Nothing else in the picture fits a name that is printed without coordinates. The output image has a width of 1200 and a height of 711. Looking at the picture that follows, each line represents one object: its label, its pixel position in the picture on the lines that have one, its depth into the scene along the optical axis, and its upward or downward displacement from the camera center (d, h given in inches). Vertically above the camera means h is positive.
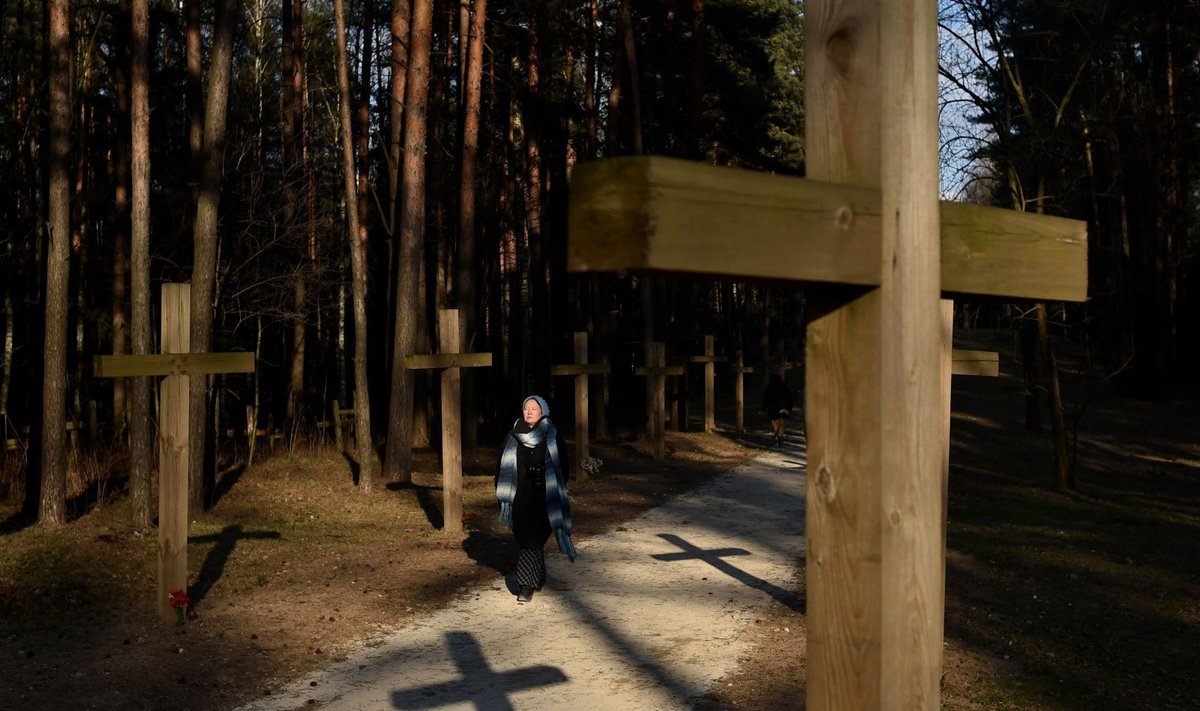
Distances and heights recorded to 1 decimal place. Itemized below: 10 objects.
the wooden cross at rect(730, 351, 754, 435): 1217.4 -42.3
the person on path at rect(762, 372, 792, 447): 1062.4 -41.8
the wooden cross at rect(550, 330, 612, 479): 762.8 -15.1
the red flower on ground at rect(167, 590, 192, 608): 385.1 -78.6
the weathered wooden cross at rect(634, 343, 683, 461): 924.0 -30.5
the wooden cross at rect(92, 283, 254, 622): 389.1 -24.4
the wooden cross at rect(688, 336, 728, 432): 1130.0 -17.6
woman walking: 440.8 -46.3
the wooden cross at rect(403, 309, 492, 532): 550.3 -18.3
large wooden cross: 87.1 -0.2
